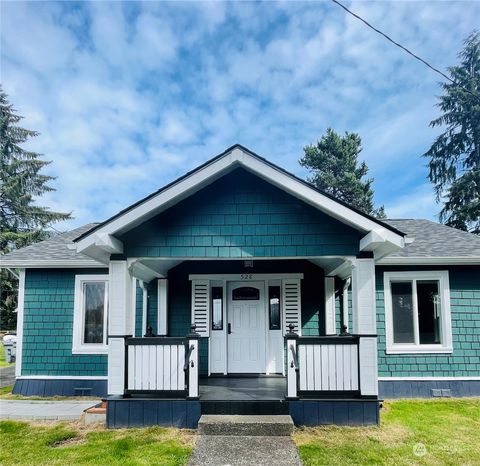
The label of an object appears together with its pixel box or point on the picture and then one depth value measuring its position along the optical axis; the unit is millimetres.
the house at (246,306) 5809
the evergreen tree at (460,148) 21656
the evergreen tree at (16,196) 25734
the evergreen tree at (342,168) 30891
